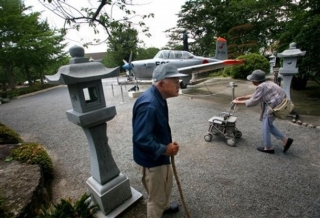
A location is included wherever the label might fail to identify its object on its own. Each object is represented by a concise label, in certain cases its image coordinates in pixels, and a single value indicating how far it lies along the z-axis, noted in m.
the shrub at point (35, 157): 3.41
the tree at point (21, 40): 14.84
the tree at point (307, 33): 6.17
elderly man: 1.68
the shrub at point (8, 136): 4.39
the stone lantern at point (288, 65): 5.21
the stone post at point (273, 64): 14.19
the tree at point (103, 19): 3.19
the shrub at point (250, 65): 12.35
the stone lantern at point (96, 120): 2.12
